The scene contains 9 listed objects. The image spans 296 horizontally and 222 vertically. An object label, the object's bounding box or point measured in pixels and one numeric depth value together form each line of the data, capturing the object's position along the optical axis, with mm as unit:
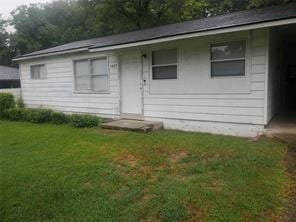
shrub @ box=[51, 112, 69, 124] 9727
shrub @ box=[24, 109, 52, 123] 9957
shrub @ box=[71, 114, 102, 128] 8656
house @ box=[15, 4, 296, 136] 6285
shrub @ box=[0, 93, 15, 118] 11205
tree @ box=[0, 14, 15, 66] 32125
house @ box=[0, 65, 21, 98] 22516
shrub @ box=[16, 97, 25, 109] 12531
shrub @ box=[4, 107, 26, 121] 10669
